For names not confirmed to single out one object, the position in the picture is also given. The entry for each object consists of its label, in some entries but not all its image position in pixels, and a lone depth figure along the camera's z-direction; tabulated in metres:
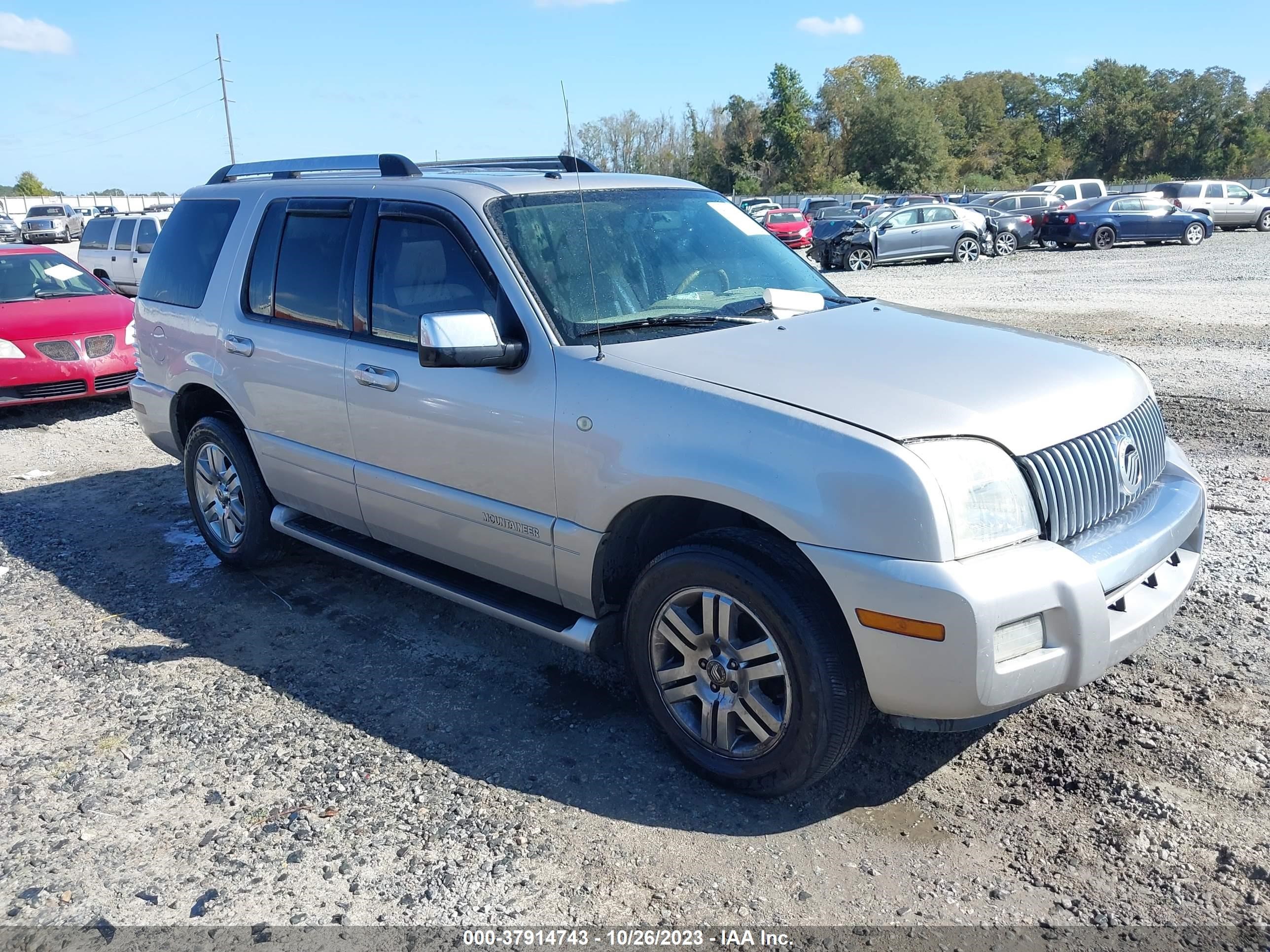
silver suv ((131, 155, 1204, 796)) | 2.92
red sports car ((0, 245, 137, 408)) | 9.65
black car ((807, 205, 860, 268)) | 27.58
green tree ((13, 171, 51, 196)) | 108.94
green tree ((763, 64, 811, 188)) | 81.88
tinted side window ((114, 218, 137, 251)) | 19.45
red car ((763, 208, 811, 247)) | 29.23
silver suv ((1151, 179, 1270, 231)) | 34.00
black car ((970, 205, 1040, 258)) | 28.89
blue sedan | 29.64
